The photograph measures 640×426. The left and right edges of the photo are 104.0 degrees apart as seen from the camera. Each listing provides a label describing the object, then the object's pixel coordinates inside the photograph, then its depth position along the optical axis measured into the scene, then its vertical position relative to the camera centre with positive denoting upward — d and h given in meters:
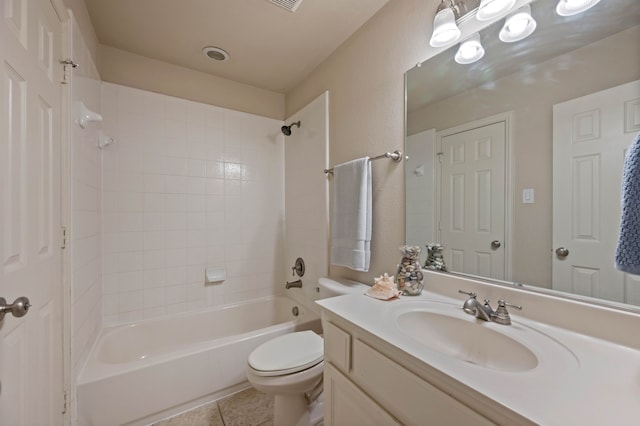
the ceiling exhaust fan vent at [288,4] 1.38 +1.16
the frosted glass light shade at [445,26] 1.04 +0.78
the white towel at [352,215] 1.44 -0.02
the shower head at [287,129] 2.29 +0.76
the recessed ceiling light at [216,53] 1.81 +1.18
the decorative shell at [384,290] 1.07 -0.34
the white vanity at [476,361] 0.48 -0.37
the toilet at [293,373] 1.20 -0.79
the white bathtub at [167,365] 1.27 -0.94
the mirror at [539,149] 0.73 +0.23
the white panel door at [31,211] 0.71 +0.00
